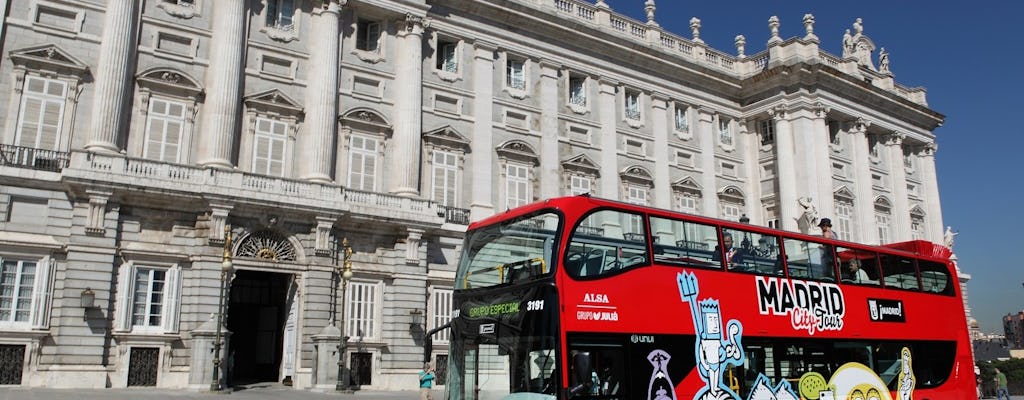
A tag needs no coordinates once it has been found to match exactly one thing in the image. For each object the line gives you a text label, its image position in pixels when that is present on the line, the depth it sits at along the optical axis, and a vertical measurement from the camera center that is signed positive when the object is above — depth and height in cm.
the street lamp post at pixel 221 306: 2025 +103
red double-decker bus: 1058 +54
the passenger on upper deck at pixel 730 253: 1286 +154
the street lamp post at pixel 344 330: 2227 +51
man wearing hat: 1728 +265
